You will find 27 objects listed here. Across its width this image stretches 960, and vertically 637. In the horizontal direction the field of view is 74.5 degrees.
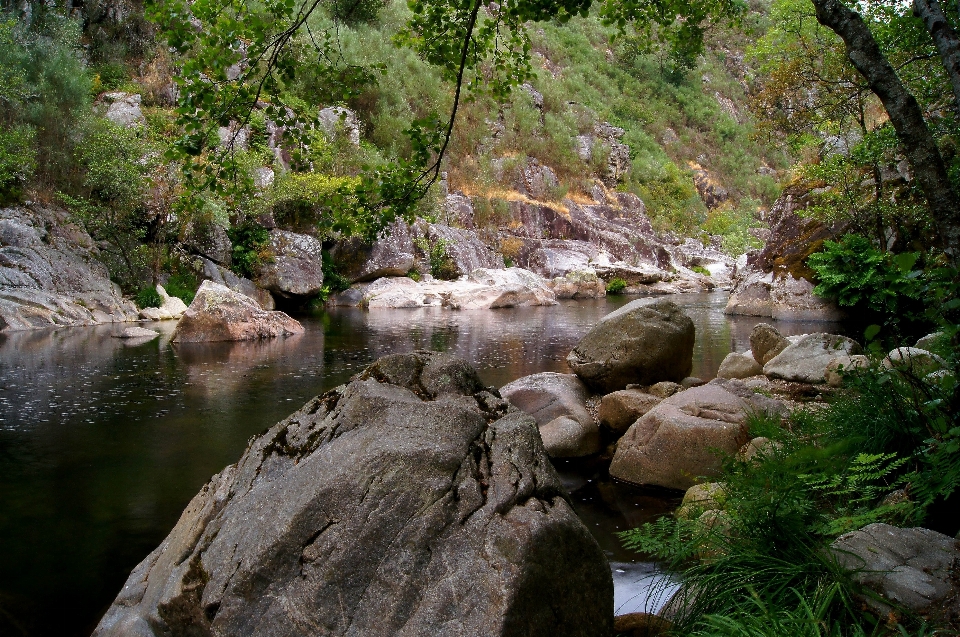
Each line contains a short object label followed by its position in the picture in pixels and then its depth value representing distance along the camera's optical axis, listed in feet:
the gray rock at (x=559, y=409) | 23.75
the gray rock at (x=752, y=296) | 69.26
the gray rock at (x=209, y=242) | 82.12
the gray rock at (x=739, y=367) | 31.96
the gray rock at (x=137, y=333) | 55.21
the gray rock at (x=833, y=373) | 23.55
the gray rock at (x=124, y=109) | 89.39
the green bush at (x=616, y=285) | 113.29
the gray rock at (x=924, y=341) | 21.29
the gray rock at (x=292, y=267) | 83.97
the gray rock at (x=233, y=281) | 79.46
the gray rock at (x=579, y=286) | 107.24
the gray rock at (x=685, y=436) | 19.24
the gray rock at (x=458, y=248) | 105.40
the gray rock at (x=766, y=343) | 33.55
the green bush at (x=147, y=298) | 69.97
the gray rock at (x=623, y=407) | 24.58
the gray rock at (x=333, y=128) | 105.29
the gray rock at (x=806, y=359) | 27.55
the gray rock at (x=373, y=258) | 94.68
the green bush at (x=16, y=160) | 65.31
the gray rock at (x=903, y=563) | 8.02
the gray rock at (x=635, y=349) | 27.76
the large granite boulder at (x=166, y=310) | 68.90
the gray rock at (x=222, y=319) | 53.42
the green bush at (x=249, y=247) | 83.35
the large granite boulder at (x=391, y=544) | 8.33
